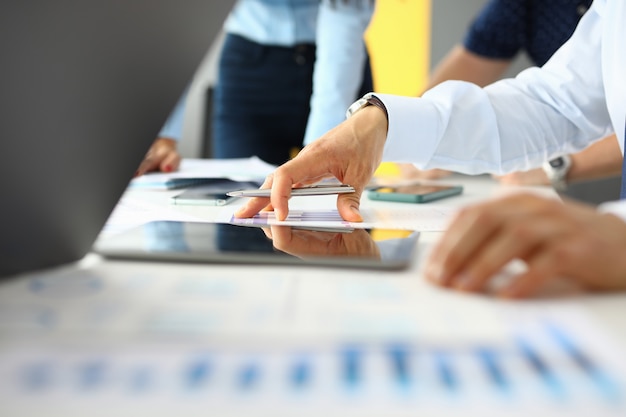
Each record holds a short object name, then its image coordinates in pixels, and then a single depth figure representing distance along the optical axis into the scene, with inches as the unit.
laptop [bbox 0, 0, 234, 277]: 13.2
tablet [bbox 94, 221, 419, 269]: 15.7
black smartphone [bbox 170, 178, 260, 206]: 32.9
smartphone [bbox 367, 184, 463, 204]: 35.4
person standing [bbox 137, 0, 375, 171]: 65.4
